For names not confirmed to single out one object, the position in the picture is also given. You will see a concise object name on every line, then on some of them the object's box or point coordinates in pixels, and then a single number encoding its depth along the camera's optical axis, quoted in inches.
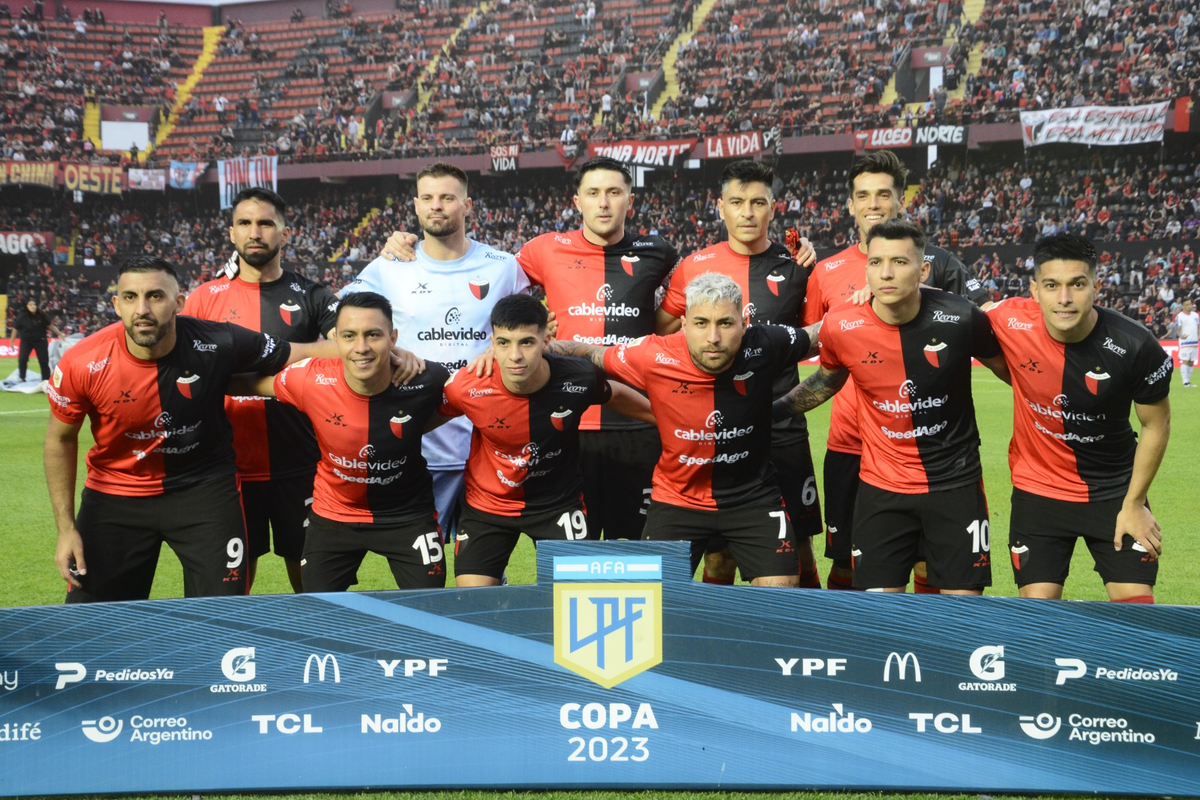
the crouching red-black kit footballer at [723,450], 189.5
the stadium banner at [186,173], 1491.1
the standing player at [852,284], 215.9
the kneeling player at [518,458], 195.2
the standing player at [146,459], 183.9
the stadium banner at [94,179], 1489.9
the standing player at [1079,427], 174.1
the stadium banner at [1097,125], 1086.4
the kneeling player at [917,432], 185.6
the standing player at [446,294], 221.2
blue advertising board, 141.5
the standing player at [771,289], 222.2
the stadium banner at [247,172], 1475.1
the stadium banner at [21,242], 1491.1
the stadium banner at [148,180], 1508.4
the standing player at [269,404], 216.5
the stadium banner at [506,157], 1378.0
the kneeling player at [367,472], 191.0
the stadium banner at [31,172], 1486.2
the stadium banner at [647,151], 1293.1
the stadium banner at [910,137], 1181.7
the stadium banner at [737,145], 1264.8
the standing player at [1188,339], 815.1
